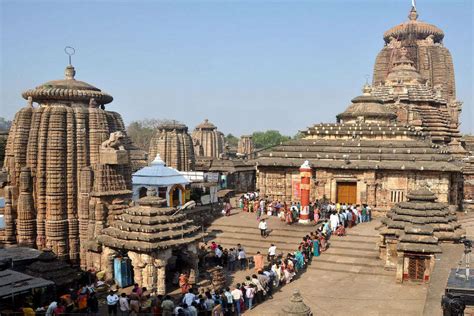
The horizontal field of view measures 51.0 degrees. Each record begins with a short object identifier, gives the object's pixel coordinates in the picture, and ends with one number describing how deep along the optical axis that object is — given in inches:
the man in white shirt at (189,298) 559.2
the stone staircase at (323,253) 777.9
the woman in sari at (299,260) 758.8
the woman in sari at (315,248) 818.8
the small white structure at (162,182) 995.4
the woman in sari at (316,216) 978.8
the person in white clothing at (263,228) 903.7
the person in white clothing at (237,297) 595.8
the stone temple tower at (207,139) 2516.0
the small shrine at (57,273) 623.5
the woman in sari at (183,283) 653.9
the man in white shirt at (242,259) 784.3
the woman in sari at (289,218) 975.0
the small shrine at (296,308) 436.8
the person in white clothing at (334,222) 922.1
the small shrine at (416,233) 686.5
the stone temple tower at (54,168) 788.0
